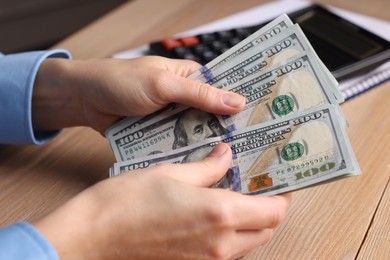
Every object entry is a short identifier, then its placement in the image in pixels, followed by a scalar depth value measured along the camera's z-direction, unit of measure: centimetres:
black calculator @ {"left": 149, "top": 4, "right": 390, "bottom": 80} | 71
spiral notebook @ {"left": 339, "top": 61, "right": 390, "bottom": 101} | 70
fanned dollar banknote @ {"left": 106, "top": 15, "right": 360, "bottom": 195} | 55
